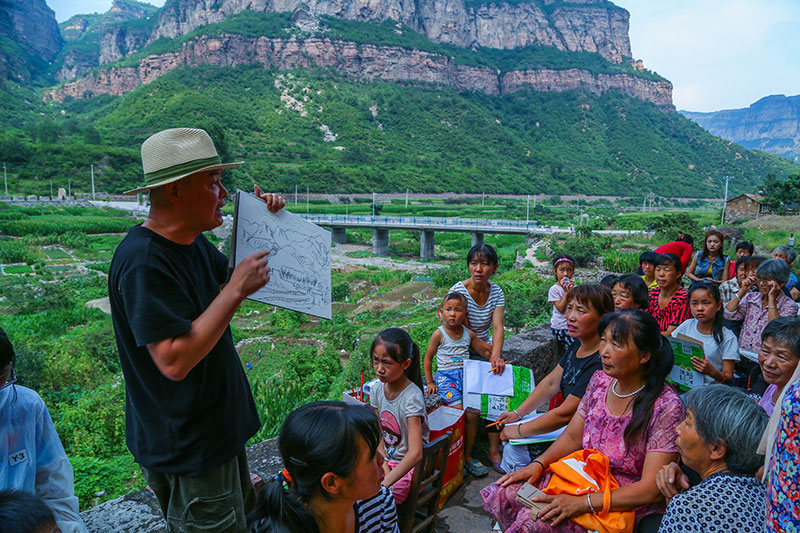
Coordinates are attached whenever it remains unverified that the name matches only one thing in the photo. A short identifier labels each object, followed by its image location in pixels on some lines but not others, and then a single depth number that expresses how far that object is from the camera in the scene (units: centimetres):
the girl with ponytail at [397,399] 259
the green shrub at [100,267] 2346
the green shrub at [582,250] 2045
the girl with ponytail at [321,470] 144
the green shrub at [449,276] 2253
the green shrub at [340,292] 2079
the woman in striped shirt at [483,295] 376
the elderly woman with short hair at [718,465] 161
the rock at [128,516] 207
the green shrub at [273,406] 436
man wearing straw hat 142
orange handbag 198
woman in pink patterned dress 202
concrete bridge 3456
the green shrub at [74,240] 2803
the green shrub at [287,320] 1524
